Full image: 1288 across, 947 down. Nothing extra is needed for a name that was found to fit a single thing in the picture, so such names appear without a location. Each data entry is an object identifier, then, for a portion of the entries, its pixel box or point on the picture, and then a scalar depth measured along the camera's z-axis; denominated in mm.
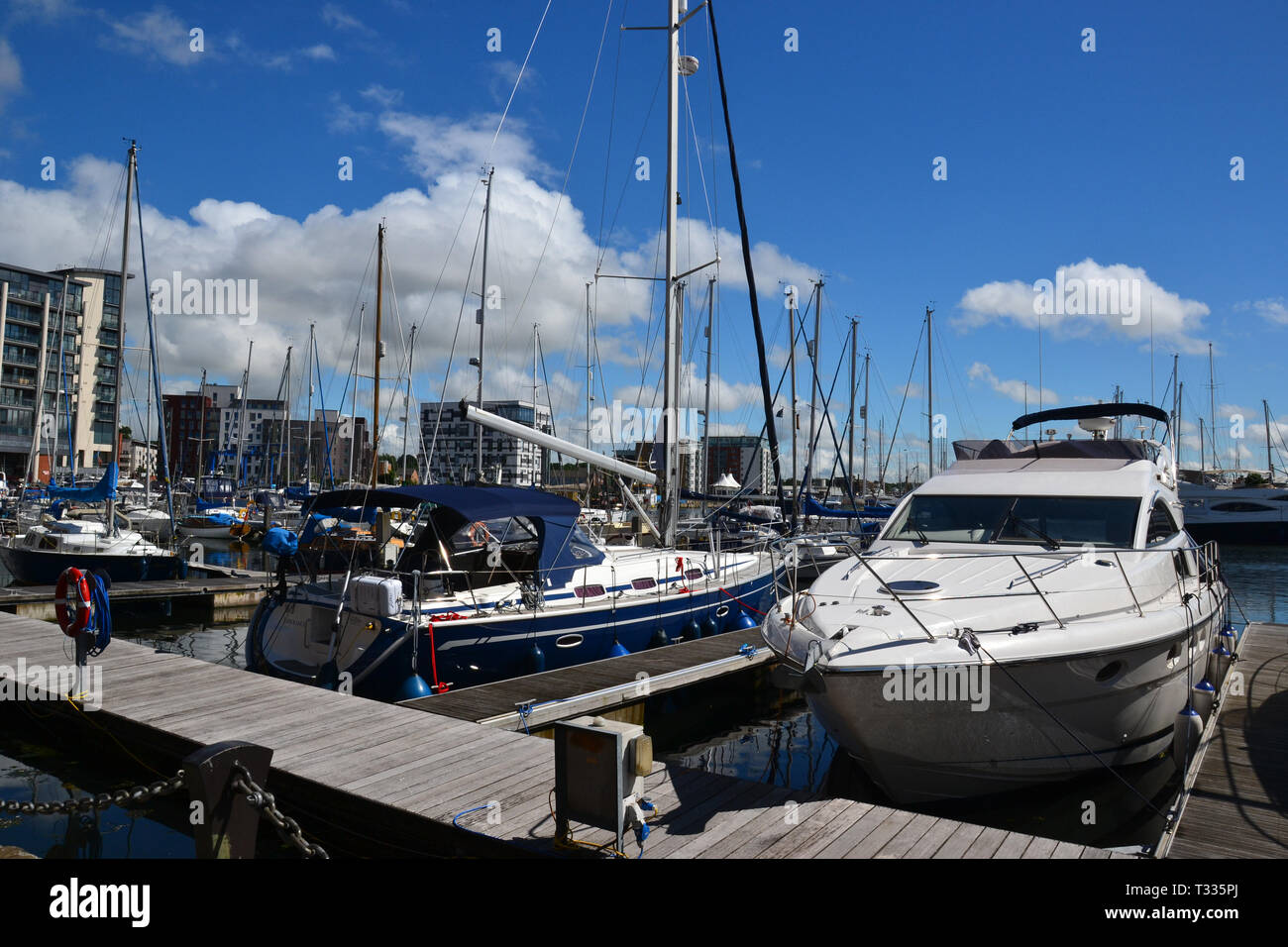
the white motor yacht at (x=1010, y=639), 6203
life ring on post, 8938
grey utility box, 4738
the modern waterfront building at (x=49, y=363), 71188
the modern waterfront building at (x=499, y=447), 27197
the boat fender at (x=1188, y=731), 7309
